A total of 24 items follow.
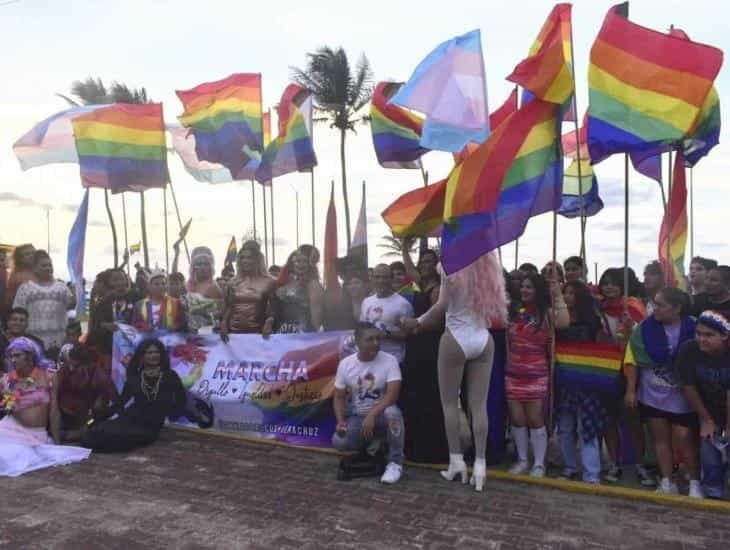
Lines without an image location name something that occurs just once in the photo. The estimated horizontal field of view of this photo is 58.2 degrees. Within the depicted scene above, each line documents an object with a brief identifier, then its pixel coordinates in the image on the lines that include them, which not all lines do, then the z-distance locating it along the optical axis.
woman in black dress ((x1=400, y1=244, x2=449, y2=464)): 5.31
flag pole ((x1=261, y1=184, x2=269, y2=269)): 10.53
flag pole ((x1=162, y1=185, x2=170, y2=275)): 12.16
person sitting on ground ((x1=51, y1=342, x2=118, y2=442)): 6.31
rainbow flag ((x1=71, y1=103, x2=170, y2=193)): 8.41
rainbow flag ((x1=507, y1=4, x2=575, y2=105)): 4.72
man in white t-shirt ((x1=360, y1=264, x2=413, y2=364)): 5.44
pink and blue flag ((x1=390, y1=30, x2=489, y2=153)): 5.37
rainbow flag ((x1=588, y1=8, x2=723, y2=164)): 5.28
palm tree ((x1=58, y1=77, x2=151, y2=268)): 25.48
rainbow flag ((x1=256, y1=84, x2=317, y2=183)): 8.70
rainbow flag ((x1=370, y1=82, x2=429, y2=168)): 8.45
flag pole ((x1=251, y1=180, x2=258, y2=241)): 11.48
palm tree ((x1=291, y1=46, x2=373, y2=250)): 25.71
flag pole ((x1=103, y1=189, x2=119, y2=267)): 14.64
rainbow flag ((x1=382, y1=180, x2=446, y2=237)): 5.77
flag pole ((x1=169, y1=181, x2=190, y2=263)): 10.69
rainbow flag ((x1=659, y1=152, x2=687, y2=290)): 6.28
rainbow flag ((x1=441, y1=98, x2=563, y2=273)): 4.64
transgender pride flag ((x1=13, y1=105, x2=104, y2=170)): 9.02
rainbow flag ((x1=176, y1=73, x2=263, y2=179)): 8.98
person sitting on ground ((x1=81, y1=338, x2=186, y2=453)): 6.13
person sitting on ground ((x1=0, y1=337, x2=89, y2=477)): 5.66
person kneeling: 5.08
